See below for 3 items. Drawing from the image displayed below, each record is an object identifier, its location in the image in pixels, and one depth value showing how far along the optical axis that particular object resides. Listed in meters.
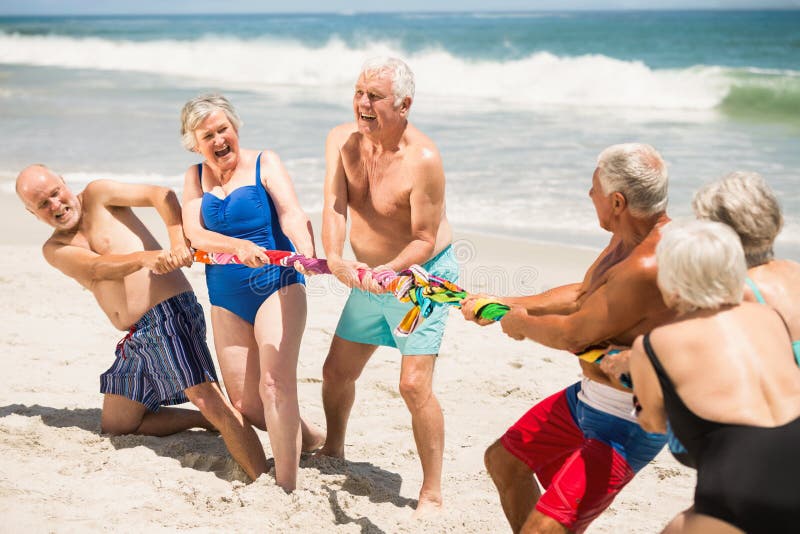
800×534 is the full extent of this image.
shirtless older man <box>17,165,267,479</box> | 4.44
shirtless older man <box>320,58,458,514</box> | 4.07
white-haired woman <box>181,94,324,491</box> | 4.17
